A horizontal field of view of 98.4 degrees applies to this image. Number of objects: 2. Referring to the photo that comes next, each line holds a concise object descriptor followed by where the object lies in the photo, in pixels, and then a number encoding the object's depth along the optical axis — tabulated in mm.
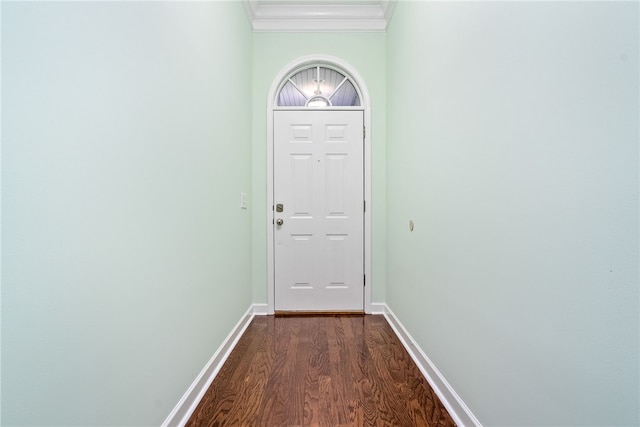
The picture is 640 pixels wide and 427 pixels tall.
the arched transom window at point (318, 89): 2699
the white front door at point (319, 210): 2639
